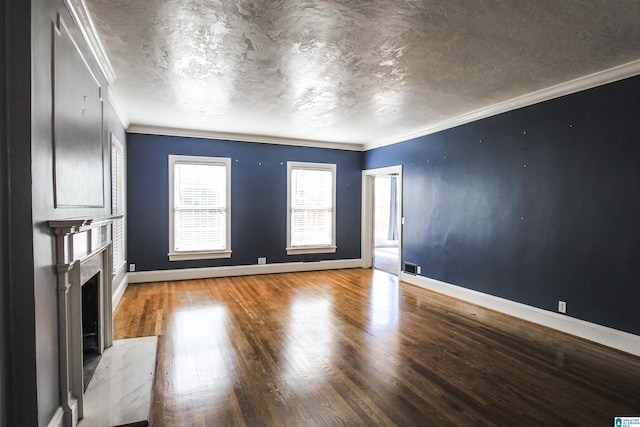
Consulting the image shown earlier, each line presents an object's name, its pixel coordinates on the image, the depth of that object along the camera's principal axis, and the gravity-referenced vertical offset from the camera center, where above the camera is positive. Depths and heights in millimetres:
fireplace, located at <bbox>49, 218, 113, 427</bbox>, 1892 -534
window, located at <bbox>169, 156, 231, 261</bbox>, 5961 -45
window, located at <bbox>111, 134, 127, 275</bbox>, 4434 +91
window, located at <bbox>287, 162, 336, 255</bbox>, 6855 -52
